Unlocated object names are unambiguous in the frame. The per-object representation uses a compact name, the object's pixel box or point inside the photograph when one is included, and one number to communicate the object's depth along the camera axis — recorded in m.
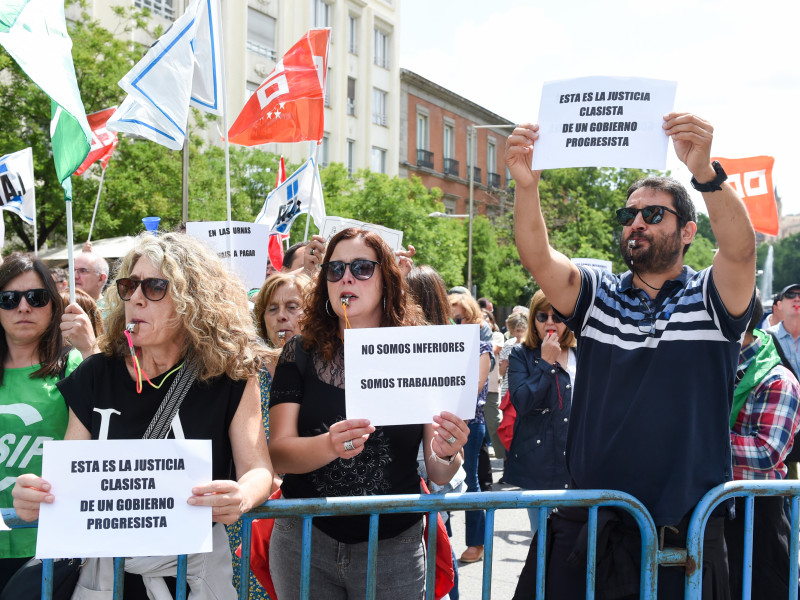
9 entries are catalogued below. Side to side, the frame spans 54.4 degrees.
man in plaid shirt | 3.38
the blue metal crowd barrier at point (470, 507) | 2.59
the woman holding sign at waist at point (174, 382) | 2.43
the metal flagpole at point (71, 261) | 3.82
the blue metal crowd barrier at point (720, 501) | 2.68
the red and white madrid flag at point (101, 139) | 8.75
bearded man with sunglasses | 2.67
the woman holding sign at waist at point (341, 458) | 2.78
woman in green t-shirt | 2.97
